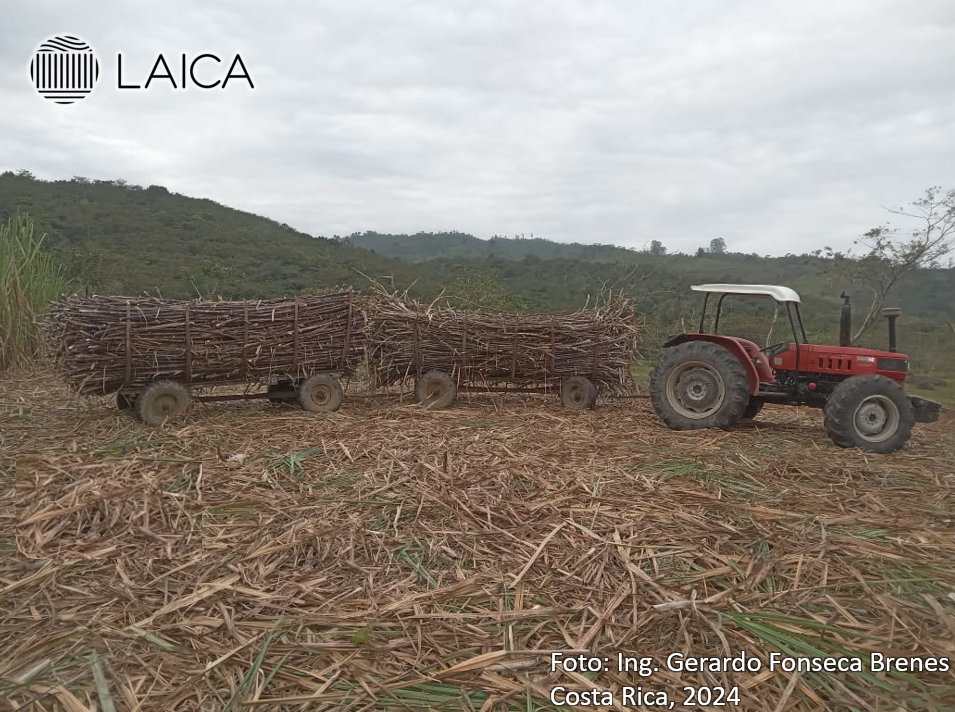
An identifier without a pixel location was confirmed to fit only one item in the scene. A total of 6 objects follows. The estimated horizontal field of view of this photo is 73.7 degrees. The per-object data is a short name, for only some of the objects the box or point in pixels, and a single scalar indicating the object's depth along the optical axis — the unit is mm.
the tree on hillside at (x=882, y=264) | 14281
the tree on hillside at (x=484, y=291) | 12242
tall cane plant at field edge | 9555
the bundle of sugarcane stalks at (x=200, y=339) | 6309
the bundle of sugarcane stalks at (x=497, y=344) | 8016
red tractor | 5688
